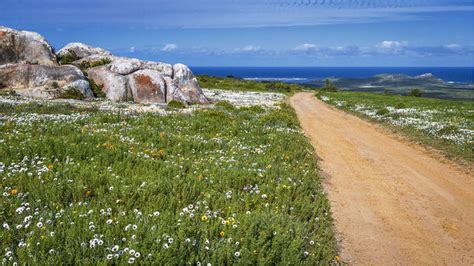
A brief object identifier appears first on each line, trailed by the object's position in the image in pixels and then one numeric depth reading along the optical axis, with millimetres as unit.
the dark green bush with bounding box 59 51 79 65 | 44375
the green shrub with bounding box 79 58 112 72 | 43312
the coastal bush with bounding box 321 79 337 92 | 112750
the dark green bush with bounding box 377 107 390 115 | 36625
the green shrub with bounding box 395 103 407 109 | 45841
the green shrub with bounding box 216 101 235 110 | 34450
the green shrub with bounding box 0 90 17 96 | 33288
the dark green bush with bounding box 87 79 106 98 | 38969
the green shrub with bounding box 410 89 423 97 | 101888
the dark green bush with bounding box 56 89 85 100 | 35438
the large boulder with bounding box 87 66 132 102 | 38531
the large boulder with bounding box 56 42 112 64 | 45344
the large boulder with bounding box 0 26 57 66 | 40562
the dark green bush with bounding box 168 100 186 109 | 35812
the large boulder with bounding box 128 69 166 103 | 39125
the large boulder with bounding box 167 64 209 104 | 40250
